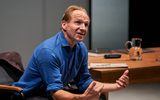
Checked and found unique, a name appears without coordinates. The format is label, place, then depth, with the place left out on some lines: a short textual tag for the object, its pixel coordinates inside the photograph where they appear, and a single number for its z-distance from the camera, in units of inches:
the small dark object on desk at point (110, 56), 123.3
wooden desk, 102.0
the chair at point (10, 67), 96.4
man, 87.6
